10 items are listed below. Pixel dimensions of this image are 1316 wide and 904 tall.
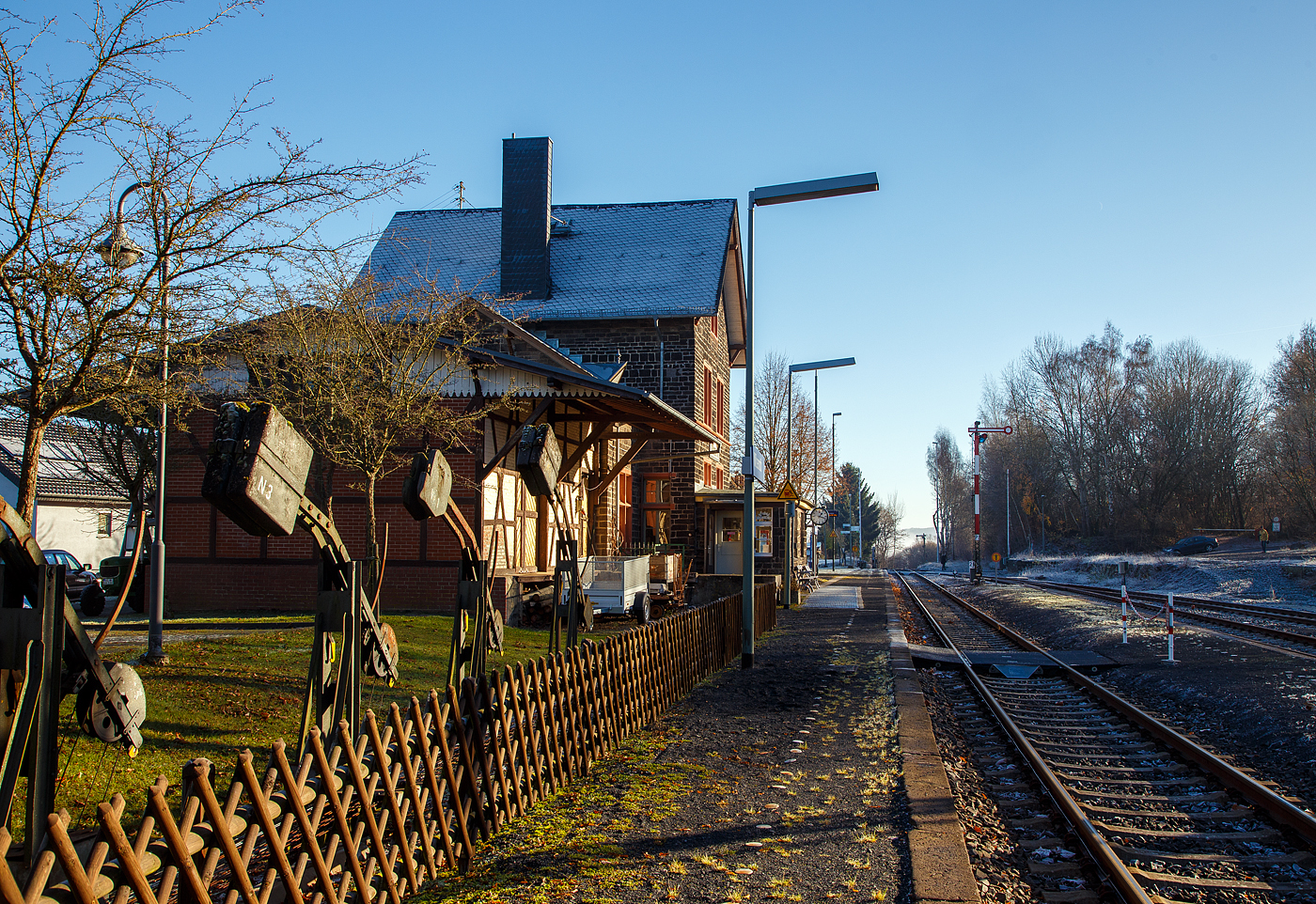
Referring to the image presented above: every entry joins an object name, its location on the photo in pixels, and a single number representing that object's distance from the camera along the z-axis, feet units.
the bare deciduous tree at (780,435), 134.41
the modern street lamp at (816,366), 82.69
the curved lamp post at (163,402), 21.75
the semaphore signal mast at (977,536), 143.54
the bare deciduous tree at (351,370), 38.04
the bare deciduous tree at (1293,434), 138.21
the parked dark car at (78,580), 73.61
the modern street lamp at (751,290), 39.70
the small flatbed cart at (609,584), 56.95
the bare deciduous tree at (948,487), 350.84
